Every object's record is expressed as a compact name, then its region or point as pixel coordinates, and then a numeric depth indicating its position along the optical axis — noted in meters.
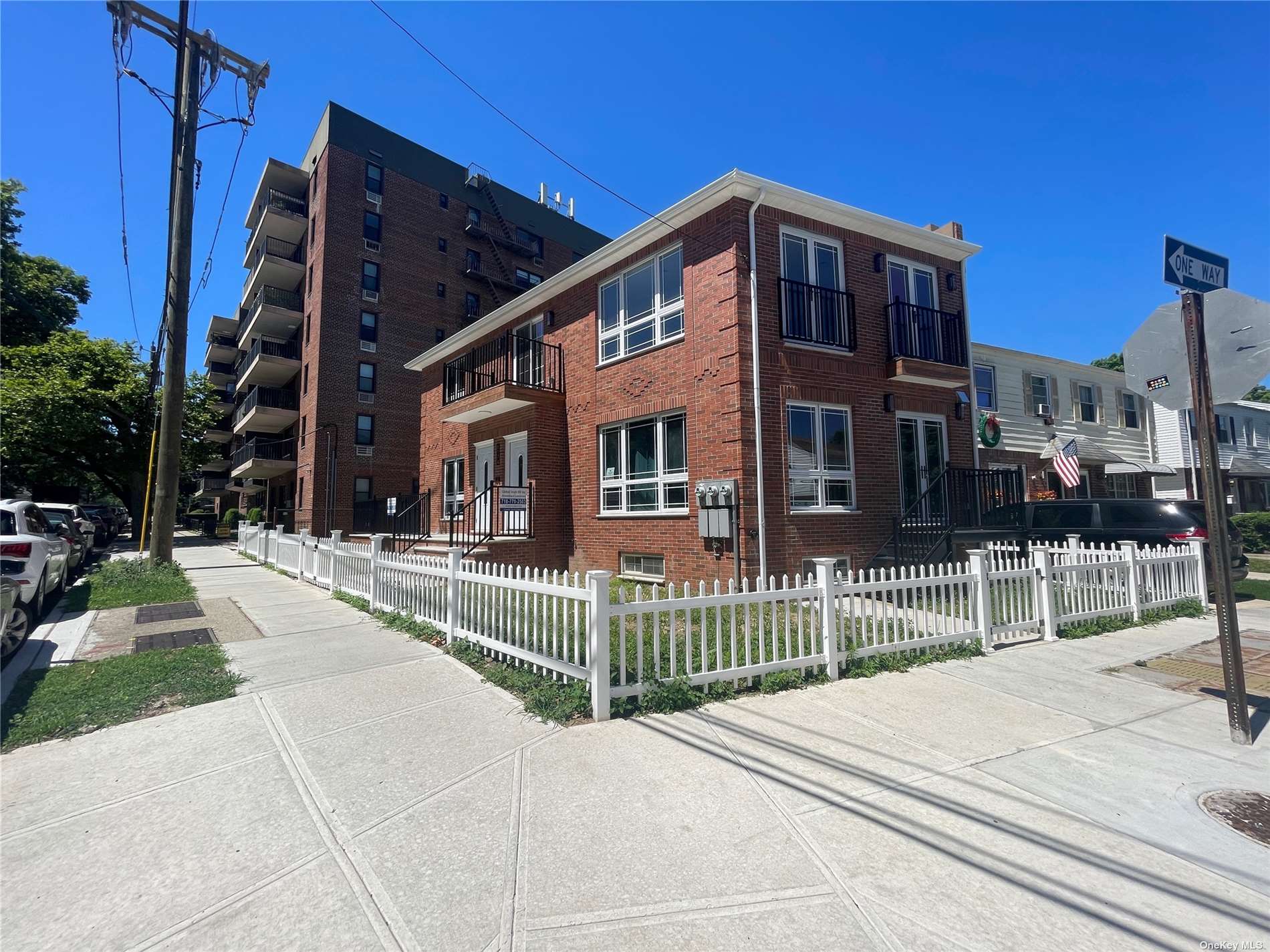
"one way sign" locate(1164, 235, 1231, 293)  4.51
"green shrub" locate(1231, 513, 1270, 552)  19.05
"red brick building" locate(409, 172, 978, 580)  9.33
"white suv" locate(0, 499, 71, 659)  6.61
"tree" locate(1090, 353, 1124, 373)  40.47
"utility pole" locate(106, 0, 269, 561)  13.66
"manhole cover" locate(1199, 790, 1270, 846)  2.96
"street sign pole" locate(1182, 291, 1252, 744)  4.09
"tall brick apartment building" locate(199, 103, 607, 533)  25.59
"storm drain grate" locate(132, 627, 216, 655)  6.67
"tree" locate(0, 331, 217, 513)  24.72
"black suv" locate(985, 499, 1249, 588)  9.62
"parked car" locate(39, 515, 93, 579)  12.46
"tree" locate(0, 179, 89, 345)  27.39
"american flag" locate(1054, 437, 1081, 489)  13.99
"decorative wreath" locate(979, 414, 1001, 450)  13.38
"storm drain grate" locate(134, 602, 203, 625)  8.36
